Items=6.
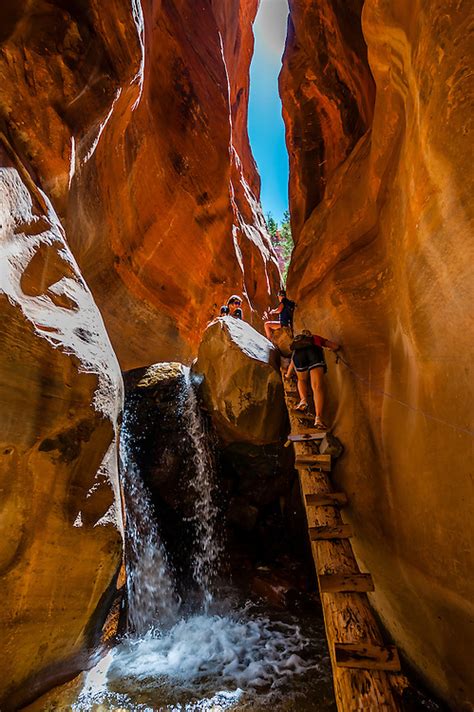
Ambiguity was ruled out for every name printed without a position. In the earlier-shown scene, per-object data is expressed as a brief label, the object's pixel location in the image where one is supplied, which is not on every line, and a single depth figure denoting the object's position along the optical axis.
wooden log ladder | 2.57
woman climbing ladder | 5.92
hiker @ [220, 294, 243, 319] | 10.47
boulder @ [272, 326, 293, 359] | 9.03
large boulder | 7.29
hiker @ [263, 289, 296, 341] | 9.01
